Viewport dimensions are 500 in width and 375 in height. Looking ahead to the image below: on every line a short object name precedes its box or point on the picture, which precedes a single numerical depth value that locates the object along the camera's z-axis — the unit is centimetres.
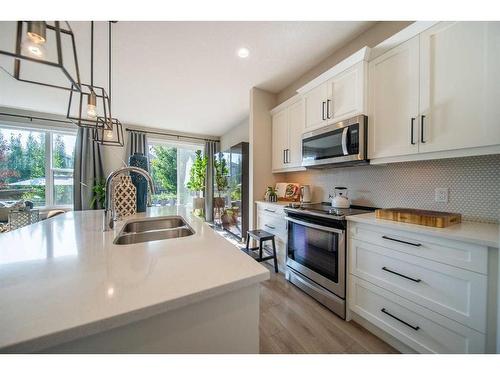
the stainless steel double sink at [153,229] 112
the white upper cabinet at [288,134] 244
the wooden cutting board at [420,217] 116
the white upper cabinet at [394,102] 139
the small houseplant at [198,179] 516
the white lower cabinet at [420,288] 98
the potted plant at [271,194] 274
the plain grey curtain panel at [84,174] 394
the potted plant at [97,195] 397
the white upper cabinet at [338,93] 166
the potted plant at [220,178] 426
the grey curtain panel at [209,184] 528
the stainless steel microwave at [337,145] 166
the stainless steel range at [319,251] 158
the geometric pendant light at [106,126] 139
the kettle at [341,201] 199
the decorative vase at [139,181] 182
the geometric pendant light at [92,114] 122
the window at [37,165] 347
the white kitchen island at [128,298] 39
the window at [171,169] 499
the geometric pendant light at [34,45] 49
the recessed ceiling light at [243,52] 201
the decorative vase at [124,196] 151
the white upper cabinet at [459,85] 108
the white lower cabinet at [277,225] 232
